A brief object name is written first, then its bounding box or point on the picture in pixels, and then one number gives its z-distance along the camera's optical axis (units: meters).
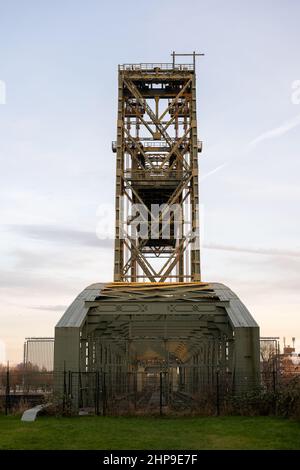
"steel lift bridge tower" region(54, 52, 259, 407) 24.95
